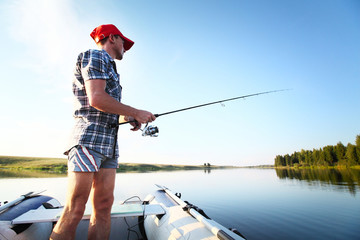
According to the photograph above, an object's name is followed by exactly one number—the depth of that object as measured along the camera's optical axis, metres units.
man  1.55
